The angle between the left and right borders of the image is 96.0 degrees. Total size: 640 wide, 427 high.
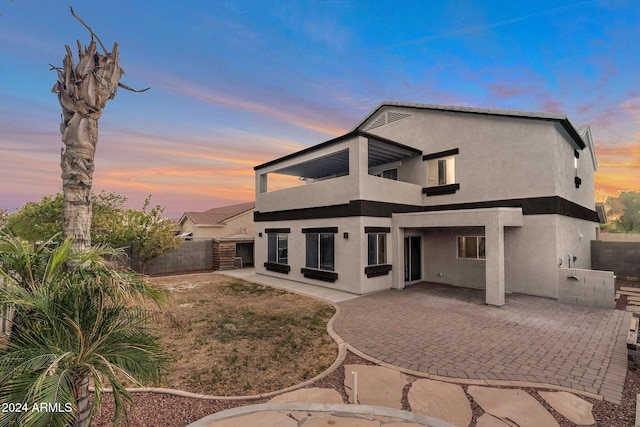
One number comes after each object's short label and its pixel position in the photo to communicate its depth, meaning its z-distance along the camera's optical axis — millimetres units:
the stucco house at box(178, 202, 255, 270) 30609
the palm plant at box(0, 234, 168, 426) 2535
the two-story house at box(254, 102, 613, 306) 11695
